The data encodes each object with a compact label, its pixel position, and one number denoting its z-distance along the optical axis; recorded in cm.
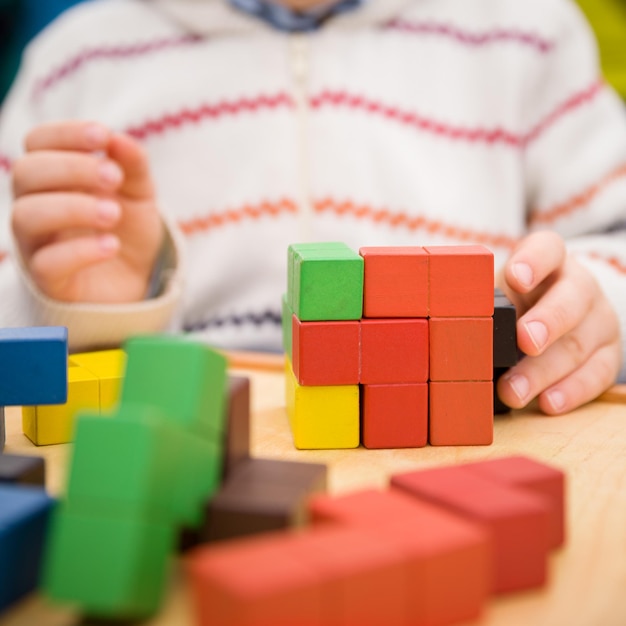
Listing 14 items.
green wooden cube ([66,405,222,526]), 57
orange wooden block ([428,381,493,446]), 70
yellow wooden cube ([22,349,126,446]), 70
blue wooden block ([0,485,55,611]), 58
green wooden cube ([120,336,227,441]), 59
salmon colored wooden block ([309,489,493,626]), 56
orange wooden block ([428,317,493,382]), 69
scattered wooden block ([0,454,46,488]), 61
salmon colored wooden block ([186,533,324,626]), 54
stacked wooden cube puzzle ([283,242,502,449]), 69
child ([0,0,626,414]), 100
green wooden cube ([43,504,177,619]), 56
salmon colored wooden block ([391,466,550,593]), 58
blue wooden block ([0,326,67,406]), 66
